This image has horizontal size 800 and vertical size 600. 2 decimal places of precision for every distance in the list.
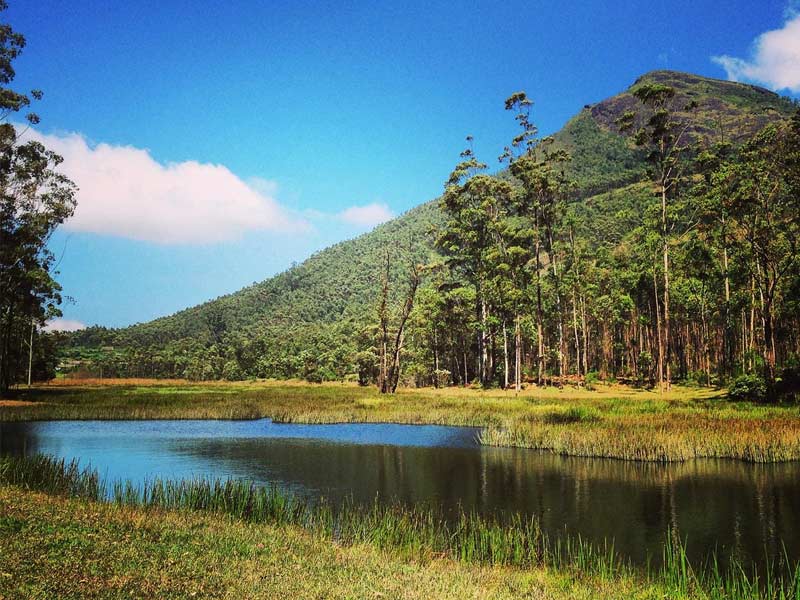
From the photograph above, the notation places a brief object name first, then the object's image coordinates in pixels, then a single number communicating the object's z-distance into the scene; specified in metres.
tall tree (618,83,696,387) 44.12
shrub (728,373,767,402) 33.34
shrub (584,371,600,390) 49.95
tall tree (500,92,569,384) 51.69
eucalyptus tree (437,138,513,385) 55.53
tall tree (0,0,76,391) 36.55
